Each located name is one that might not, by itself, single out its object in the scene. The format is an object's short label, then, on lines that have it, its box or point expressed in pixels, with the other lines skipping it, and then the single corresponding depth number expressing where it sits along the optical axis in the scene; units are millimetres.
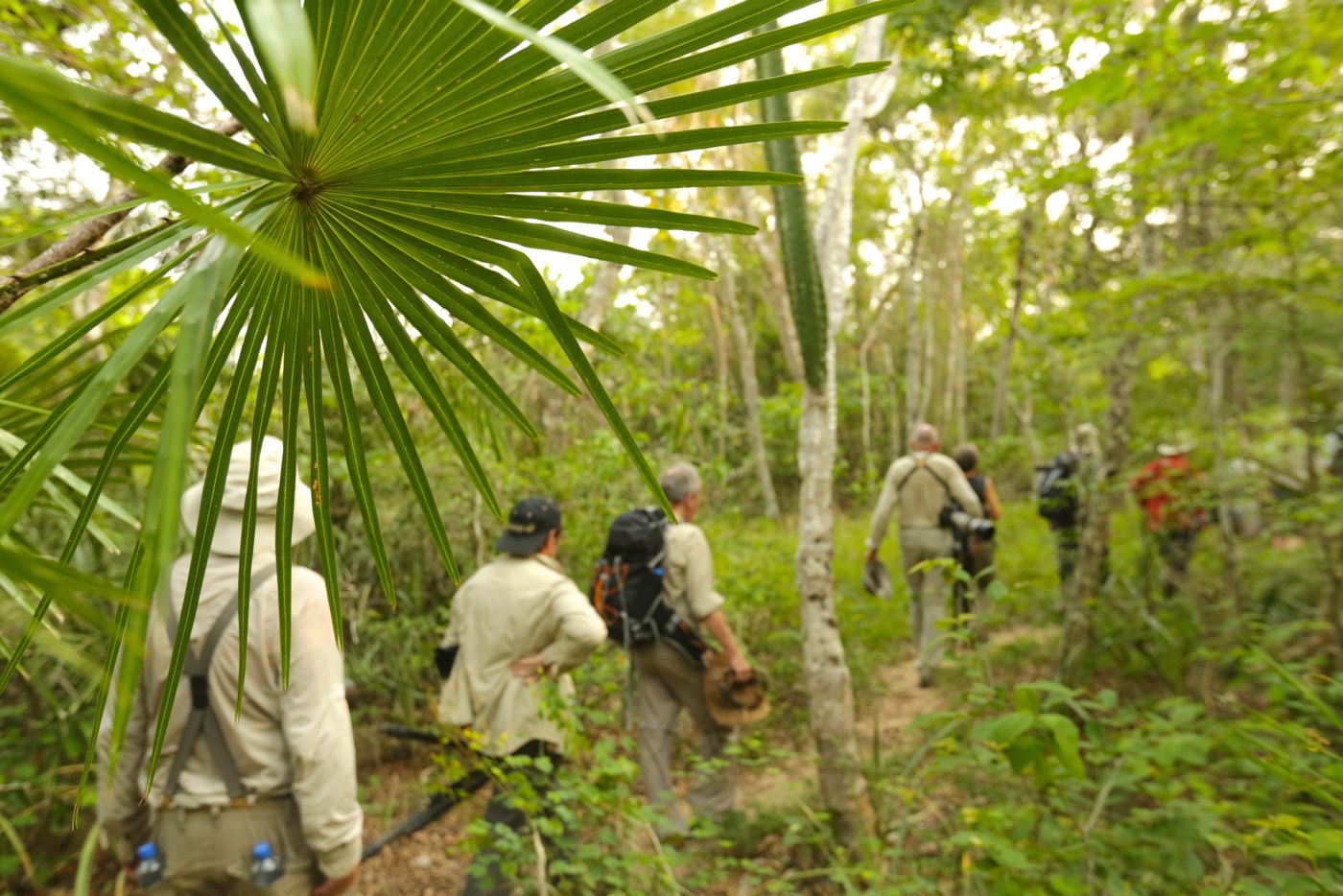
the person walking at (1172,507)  4941
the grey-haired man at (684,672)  4172
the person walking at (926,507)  5918
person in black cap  3352
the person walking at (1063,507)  6074
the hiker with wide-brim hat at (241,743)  2199
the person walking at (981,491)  6293
